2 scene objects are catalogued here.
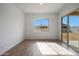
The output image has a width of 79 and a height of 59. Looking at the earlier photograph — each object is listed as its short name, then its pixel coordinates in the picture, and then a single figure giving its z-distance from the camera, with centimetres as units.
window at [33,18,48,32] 353
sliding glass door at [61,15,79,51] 215
